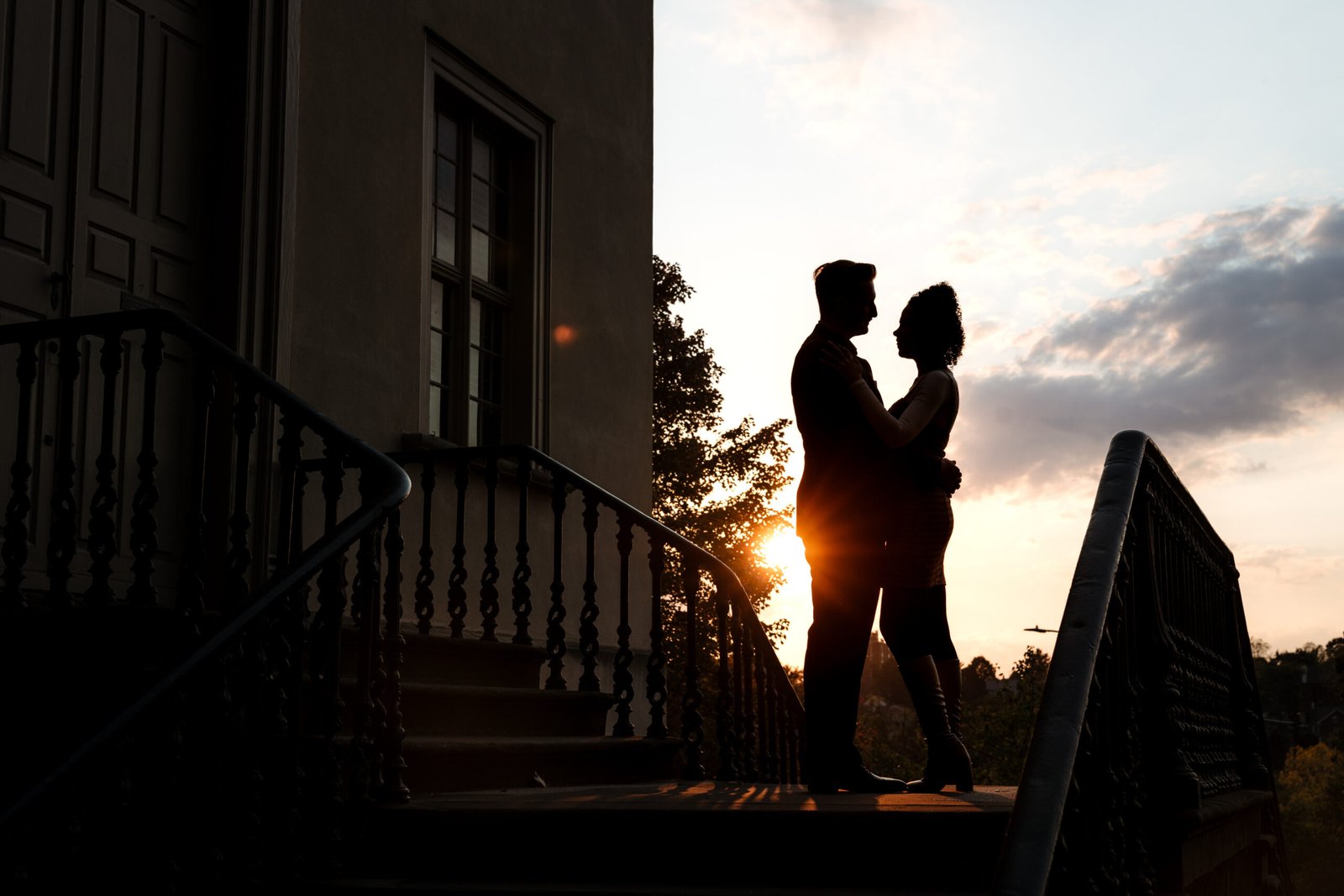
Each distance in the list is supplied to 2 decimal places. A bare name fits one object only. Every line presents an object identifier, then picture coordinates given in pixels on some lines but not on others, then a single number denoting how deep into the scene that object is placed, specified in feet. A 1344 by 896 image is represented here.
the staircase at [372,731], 11.04
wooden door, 18.21
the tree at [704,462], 98.32
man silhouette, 14.83
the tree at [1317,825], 244.01
